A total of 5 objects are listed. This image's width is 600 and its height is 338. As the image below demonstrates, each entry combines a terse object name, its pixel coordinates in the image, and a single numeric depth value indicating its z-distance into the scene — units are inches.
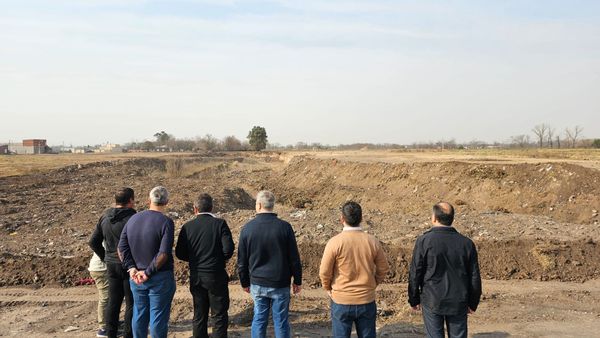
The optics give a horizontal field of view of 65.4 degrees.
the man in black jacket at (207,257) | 198.2
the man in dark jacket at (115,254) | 212.4
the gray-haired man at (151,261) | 194.7
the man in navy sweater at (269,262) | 188.7
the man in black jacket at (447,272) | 170.7
